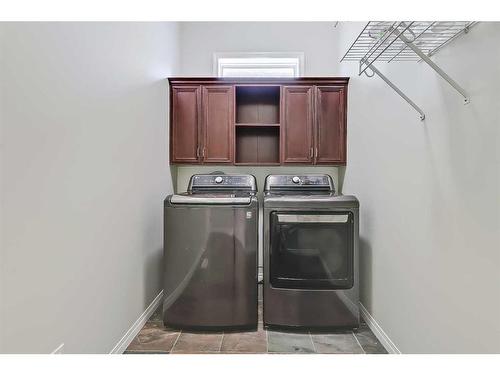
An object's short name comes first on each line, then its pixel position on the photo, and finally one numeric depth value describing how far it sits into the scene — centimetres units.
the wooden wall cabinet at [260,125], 293
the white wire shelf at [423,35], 119
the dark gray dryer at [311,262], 225
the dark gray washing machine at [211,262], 224
